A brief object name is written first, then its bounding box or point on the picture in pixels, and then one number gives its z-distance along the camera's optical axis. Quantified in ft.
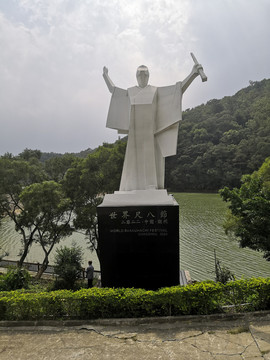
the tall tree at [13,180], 28.50
